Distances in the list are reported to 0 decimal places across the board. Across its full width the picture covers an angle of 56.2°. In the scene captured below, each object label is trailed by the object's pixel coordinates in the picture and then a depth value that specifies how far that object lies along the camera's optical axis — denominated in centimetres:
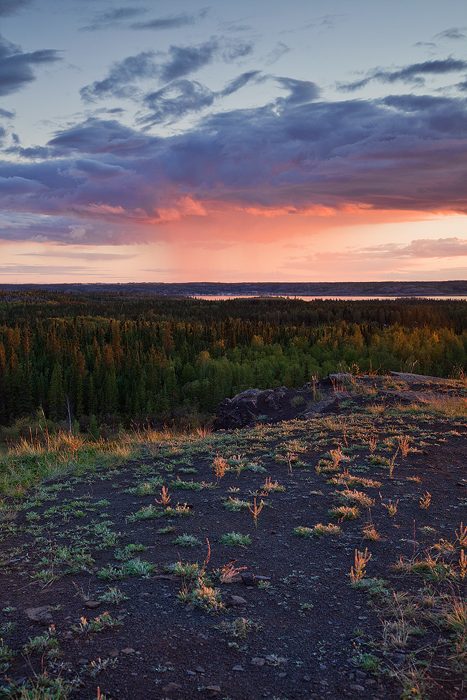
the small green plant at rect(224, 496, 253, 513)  831
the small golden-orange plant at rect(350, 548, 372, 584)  574
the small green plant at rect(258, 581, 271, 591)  572
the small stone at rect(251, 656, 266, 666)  437
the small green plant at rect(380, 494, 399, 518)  781
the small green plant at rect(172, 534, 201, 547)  701
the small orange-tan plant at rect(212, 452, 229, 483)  1041
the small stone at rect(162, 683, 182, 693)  405
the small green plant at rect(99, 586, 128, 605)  539
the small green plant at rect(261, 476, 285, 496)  917
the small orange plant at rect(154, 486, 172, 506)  860
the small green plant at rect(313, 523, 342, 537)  718
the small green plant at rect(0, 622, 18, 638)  476
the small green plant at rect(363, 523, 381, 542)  689
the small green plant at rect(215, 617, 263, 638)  481
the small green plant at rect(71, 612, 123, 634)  480
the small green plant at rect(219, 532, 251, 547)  696
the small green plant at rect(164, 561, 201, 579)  596
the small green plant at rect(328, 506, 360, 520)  776
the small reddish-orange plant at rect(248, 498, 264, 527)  771
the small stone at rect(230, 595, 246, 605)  538
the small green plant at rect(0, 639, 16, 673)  424
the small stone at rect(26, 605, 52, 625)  500
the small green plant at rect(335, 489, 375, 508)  827
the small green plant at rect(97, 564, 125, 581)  596
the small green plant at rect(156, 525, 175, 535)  743
